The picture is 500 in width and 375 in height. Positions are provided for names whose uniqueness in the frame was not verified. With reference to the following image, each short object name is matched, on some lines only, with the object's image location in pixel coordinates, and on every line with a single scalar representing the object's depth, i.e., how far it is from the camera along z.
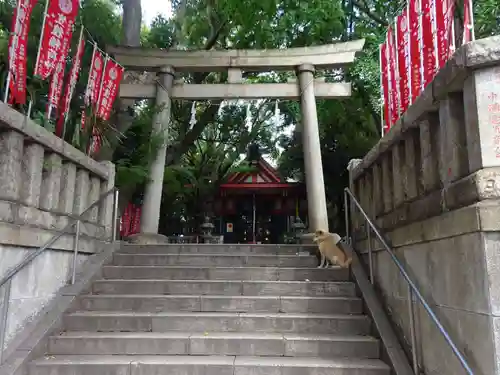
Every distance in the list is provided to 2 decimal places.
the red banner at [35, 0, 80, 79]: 5.72
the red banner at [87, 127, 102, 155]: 6.55
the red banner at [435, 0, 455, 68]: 4.44
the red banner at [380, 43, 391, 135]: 5.92
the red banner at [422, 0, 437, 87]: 4.76
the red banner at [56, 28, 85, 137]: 6.25
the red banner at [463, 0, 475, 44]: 3.79
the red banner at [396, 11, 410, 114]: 5.39
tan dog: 5.71
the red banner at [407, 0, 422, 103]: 5.12
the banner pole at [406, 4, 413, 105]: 5.28
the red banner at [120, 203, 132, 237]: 12.84
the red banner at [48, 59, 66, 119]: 6.09
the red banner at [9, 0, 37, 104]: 4.86
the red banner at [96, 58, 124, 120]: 7.87
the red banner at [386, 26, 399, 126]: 5.70
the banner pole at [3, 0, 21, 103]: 4.75
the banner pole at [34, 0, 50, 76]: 5.65
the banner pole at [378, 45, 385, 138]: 6.15
